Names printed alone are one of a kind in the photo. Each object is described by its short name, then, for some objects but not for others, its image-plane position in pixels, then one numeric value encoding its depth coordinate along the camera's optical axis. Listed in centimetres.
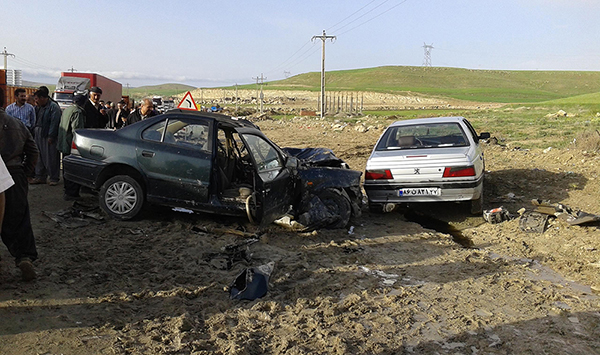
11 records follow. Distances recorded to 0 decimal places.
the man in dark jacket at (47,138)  998
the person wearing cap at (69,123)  924
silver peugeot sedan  827
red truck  3303
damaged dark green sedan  735
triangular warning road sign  1427
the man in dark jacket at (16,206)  506
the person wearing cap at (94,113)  968
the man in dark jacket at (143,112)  1005
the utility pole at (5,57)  8338
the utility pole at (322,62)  4712
